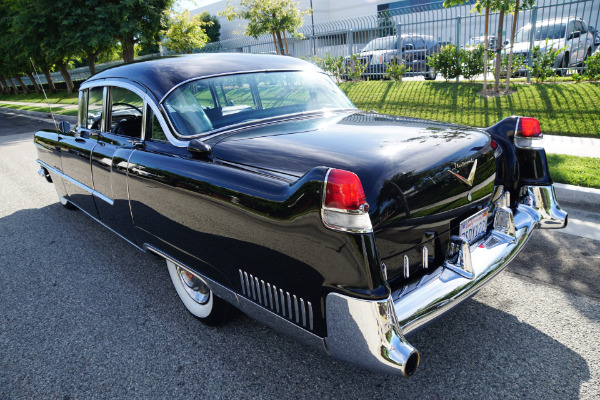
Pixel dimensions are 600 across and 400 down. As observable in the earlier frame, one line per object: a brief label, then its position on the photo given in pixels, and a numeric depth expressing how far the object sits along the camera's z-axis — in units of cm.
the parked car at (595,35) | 1168
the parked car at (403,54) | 1373
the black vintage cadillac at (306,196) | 182
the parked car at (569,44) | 1132
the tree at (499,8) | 890
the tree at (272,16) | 1481
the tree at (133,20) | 1797
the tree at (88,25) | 1764
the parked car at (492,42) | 1281
